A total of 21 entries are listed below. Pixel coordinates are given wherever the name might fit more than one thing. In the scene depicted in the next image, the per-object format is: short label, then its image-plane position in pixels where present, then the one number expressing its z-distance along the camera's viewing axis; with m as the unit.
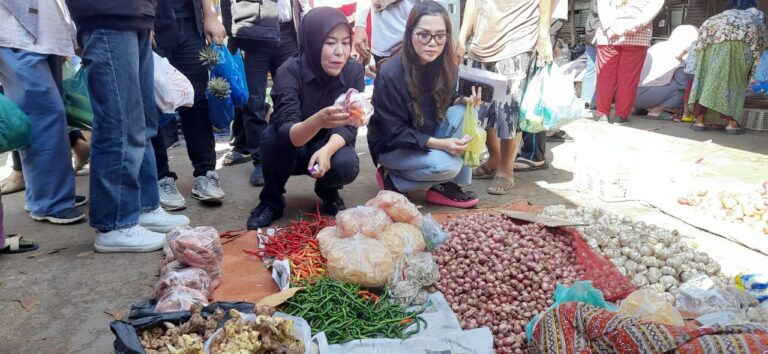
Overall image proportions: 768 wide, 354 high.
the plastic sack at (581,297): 2.11
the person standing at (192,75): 3.62
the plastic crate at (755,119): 6.54
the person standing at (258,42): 4.00
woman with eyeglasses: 3.48
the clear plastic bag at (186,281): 2.34
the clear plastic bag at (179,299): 2.14
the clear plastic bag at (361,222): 2.71
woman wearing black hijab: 3.11
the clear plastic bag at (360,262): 2.42
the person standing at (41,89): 3.04
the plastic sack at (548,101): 4.12
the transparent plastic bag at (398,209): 2.92
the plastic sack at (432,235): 2.83
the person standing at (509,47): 4.11
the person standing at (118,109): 2.63
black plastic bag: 1.73
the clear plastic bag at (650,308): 1.95
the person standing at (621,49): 6.49
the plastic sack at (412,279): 2.36
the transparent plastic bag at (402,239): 2.63
